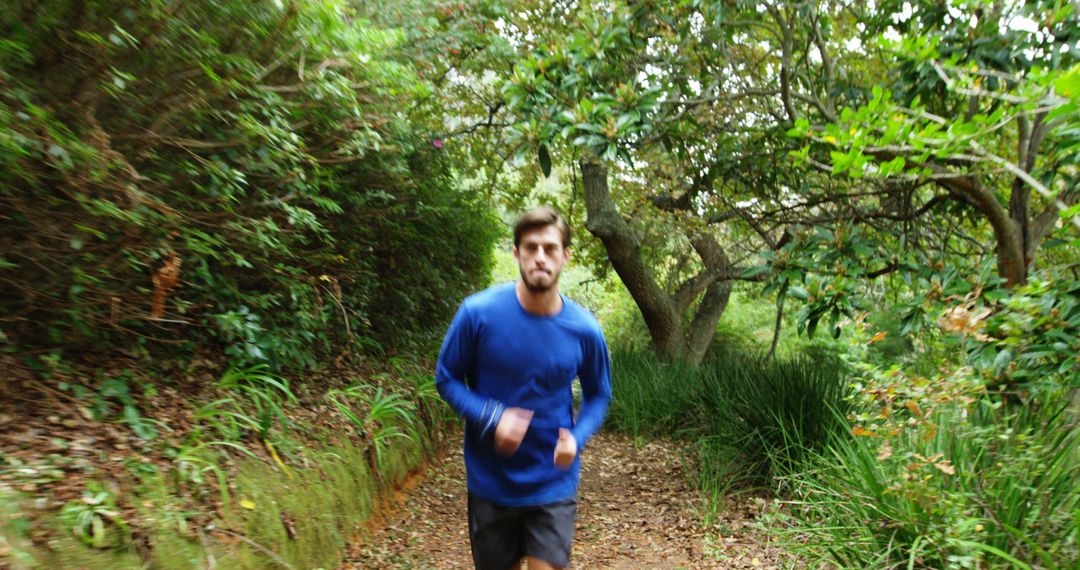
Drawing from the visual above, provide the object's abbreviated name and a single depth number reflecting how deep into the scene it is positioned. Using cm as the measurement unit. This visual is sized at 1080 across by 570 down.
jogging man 266
